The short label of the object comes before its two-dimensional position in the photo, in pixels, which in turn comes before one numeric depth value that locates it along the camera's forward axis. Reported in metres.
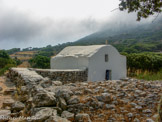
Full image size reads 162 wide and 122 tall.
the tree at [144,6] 5.12
